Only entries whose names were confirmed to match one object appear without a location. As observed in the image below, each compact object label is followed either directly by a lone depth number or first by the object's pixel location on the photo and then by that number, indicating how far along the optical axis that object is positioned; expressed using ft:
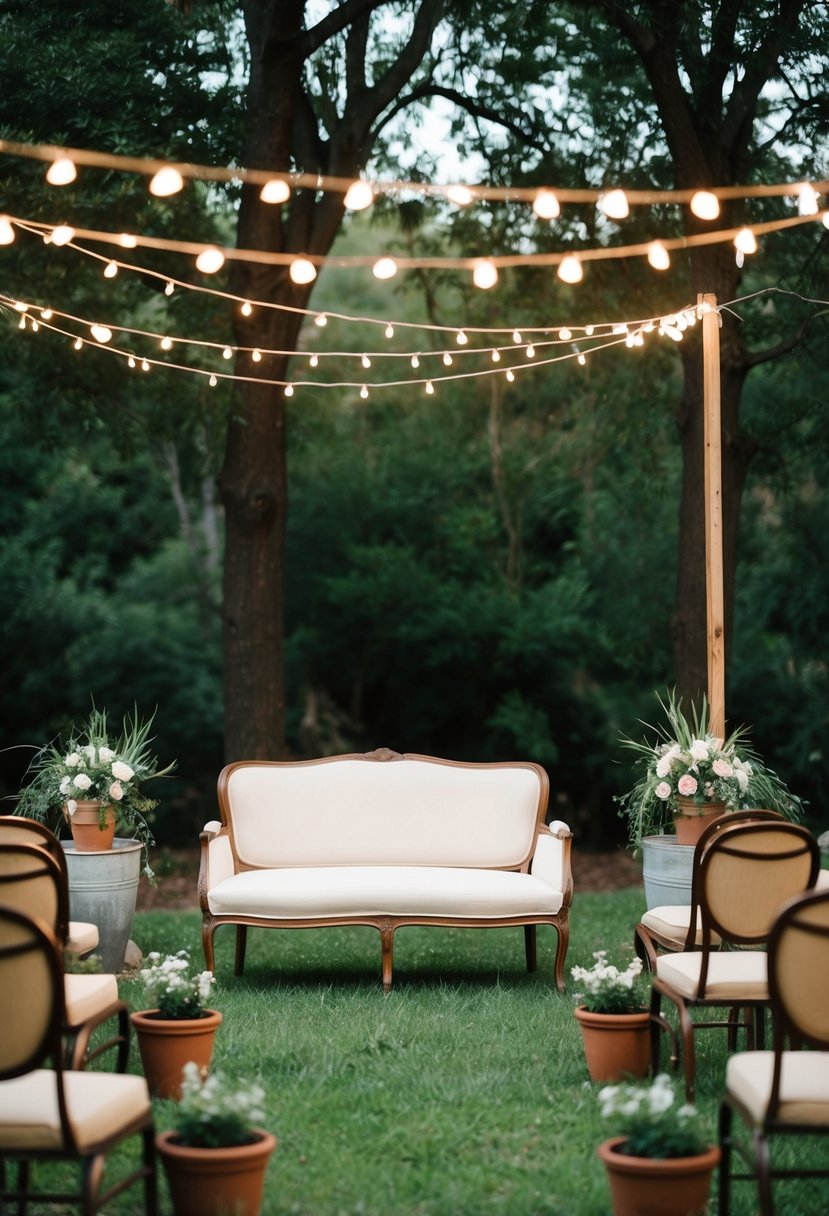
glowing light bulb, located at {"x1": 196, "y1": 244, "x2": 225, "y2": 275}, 19.48
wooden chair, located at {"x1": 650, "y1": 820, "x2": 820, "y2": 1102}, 13.87
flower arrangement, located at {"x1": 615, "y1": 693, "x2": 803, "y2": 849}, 20.43
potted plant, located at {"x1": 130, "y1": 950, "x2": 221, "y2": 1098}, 13.87
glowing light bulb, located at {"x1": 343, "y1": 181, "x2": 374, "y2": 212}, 17.49
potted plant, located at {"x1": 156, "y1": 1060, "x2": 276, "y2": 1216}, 10.27
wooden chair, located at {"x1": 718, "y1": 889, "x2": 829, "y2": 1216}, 9.97
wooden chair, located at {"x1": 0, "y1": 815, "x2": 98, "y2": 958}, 15.14
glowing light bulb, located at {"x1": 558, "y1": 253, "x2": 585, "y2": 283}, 19.97
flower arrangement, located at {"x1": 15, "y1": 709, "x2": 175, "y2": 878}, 21.36
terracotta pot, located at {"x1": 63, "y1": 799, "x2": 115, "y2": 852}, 21.34
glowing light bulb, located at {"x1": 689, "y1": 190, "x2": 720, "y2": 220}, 17.17
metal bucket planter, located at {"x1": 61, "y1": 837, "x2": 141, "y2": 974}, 20.98
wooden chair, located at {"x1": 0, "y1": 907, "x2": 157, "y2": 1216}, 9.56
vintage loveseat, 21.33
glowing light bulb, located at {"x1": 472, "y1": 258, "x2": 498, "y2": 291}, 20.04
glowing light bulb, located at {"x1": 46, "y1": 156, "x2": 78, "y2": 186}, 16.38
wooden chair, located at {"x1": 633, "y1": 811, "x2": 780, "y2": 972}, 15.53
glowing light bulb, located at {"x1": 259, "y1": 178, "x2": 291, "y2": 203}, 17.87
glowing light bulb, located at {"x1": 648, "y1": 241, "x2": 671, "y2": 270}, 19.47
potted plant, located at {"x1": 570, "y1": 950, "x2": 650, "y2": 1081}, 14.47
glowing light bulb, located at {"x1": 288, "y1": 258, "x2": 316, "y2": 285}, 20.49
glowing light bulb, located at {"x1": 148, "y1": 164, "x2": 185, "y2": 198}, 16.35
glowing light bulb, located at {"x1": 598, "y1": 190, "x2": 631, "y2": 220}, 17.37
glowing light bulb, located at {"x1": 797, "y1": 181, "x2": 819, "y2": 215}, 16.55
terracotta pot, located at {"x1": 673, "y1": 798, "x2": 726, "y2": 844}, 20.51
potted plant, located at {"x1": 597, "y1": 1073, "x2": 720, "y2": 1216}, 10.18
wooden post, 22.68
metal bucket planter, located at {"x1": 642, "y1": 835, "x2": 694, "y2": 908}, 20.45
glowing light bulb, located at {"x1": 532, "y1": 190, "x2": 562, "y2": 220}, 17.13
